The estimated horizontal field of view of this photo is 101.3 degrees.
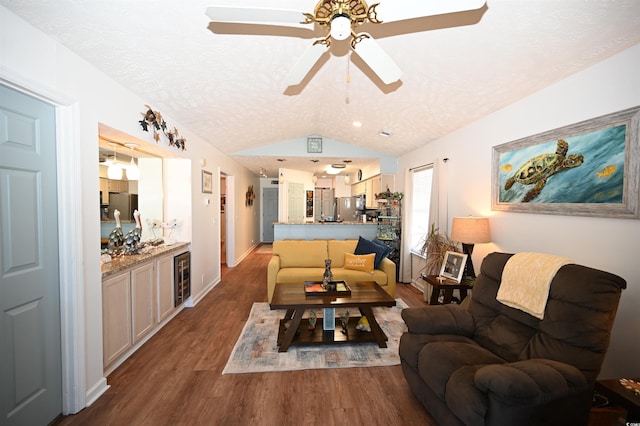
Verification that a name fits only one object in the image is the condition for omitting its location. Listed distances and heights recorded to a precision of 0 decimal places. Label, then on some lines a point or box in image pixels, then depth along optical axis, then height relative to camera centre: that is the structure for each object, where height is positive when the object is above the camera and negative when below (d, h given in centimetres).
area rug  234 -142
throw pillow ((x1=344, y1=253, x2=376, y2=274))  380 -82
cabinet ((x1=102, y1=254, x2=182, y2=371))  216 -97
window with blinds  437 +3
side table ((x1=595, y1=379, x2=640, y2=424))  127 -95
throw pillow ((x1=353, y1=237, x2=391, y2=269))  388 -66
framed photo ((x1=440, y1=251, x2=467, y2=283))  299 -69
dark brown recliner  130 -89
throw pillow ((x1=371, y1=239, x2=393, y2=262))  387 -65
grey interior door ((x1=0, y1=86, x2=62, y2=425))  143 -36
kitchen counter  485 -45
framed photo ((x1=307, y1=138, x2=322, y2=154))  525 +122
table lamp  274 -25
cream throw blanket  173 -51
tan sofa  369 -90
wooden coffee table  253 -100
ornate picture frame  168 +30
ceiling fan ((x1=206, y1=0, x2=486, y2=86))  111 +86
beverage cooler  327 -94
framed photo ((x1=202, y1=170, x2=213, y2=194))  411 +37
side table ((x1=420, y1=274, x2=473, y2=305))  290 -90
